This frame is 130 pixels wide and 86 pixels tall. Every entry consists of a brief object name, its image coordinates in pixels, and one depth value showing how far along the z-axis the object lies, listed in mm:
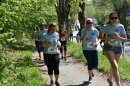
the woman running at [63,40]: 12523
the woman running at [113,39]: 6588
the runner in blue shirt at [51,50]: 7391
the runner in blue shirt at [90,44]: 7801
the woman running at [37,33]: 12725
